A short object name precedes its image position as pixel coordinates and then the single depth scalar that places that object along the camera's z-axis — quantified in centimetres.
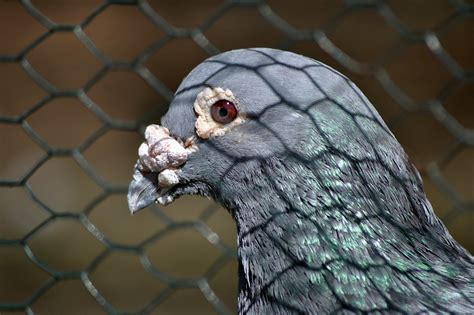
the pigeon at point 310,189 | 159
